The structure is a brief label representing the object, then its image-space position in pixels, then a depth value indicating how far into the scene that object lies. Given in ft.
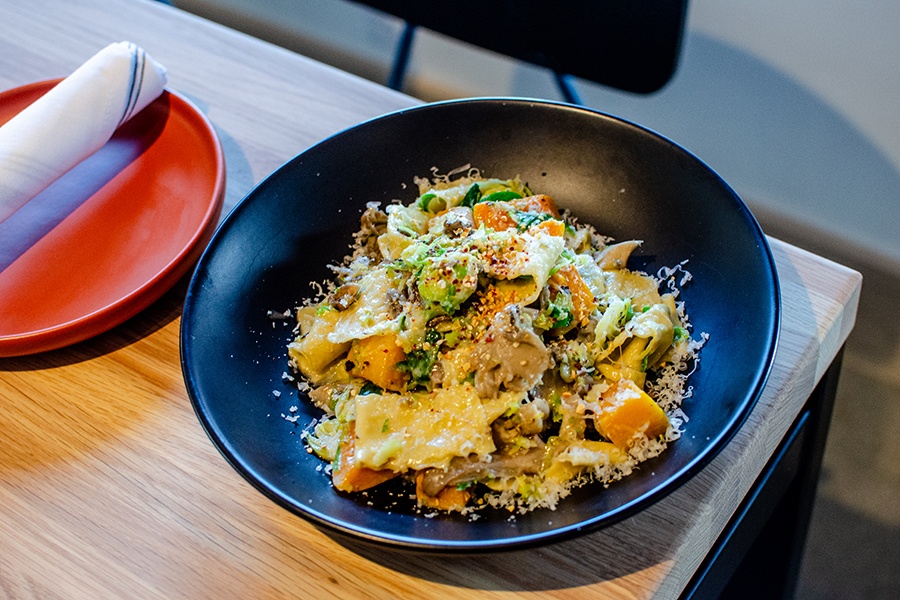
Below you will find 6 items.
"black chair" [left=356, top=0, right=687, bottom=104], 3.11
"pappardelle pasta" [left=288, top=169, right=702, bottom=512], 2.21
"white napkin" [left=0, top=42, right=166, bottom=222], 2.56
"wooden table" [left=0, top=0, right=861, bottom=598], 2.19
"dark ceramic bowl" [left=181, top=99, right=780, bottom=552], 2.14
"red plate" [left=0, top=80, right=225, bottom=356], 2.49
